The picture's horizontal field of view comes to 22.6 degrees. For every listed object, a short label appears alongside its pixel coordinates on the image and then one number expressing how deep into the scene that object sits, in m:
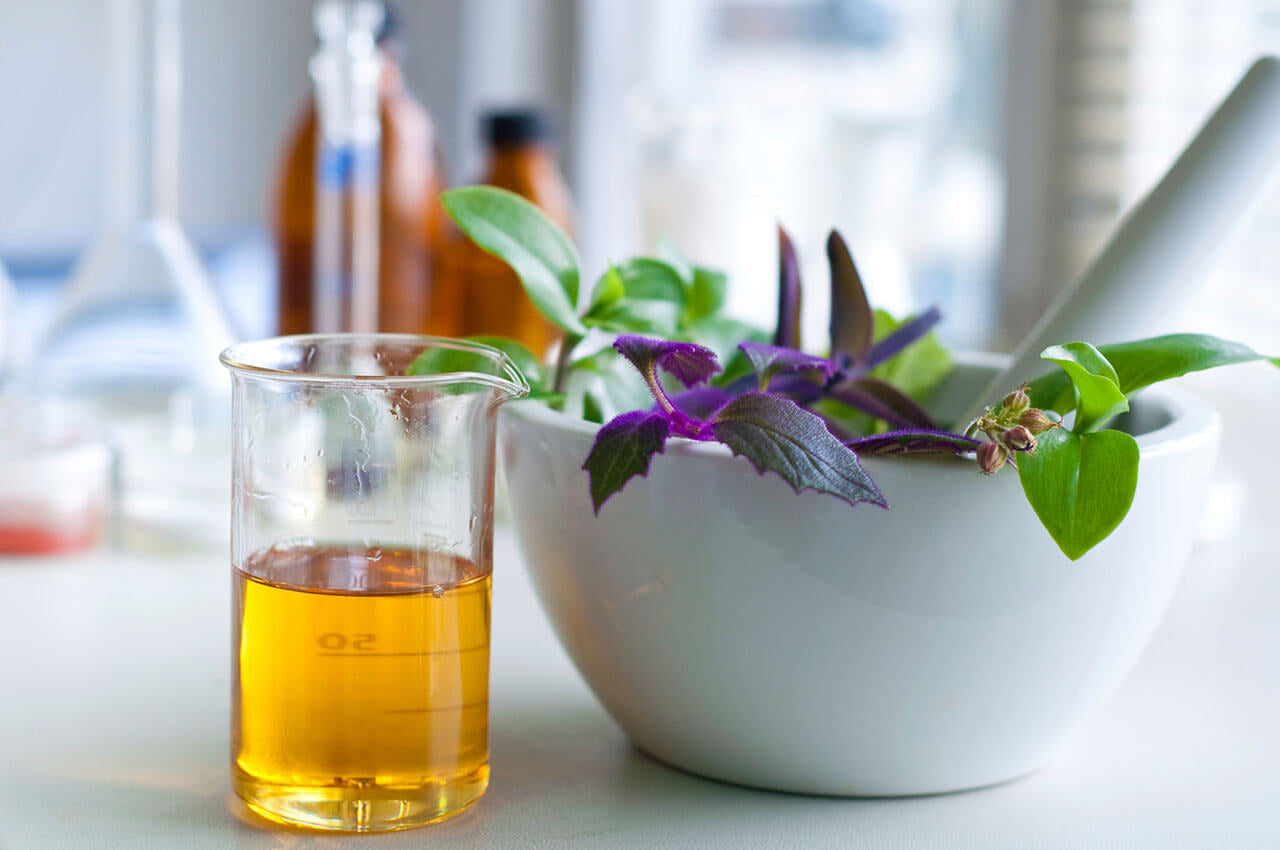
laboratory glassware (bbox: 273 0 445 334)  1.00
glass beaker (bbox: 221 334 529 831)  0.58
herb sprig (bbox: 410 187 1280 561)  0.56
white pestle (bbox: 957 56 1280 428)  0.63
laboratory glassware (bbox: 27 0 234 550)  0.91
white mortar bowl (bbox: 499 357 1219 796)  0.57
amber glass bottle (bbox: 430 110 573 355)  1.01
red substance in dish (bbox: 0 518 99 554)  0.78
